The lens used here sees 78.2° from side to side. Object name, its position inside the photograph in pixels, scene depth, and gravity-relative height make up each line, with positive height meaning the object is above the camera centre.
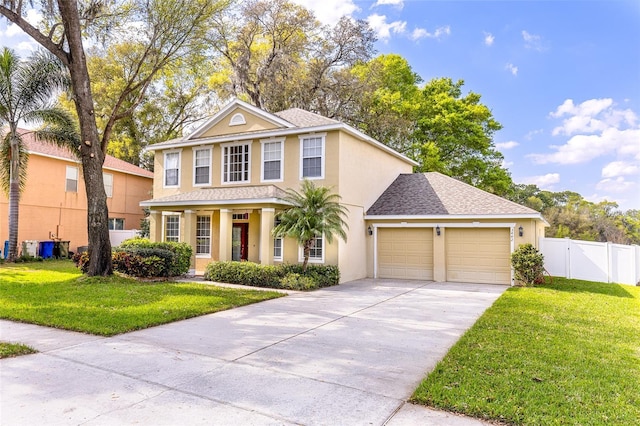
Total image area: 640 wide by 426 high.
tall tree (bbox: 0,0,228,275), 11.87 +6.73
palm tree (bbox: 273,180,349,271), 12.41 +0.40
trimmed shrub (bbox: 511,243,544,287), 12.95 -1.06
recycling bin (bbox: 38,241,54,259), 19.72 -0.99
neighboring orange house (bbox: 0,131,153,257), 20.27 +1.79
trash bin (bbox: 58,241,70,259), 20.55 -1.08
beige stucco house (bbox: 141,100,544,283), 14.02 +0.99
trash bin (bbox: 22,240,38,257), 18.67 -0.85
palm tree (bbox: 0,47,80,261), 16.97 +5.20
